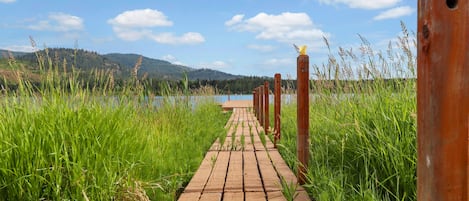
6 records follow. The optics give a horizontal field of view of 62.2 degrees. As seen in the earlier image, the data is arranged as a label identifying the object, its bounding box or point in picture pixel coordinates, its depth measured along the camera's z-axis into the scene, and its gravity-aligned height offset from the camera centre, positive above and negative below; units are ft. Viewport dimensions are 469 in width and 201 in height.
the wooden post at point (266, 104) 24.29 -1.02
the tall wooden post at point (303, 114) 10.64 -0.72
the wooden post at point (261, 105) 29.97 -1.30
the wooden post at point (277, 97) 18.75 -0.46
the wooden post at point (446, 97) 3.46 -0.09
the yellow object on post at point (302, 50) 11.51 +1.13
